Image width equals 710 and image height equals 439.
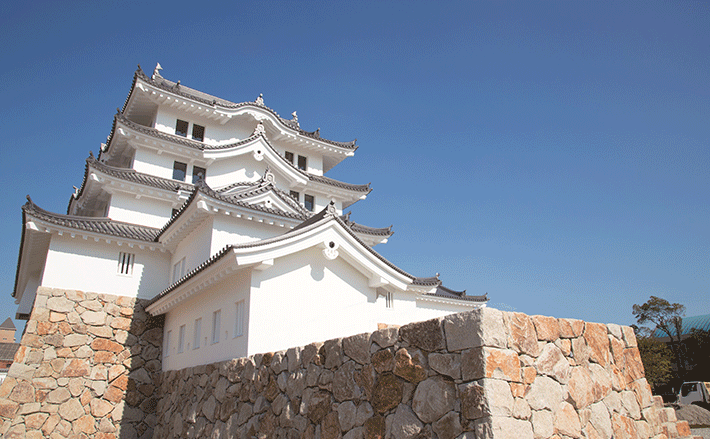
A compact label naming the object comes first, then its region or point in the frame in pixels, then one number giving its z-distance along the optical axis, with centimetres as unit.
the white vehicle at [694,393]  1868
